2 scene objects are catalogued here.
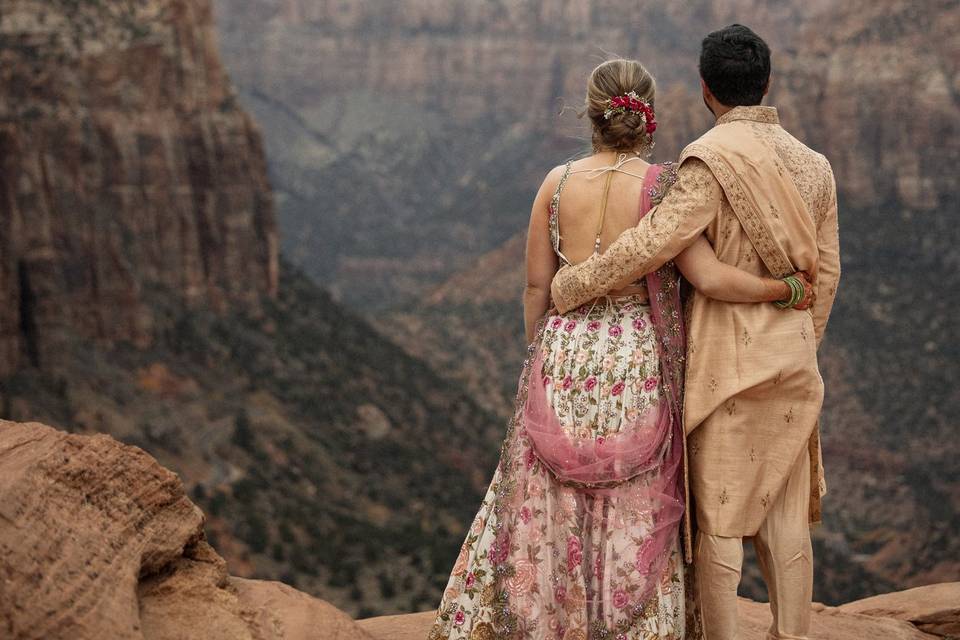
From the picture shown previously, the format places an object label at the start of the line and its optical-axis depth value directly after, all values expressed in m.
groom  5.54
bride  5.59
